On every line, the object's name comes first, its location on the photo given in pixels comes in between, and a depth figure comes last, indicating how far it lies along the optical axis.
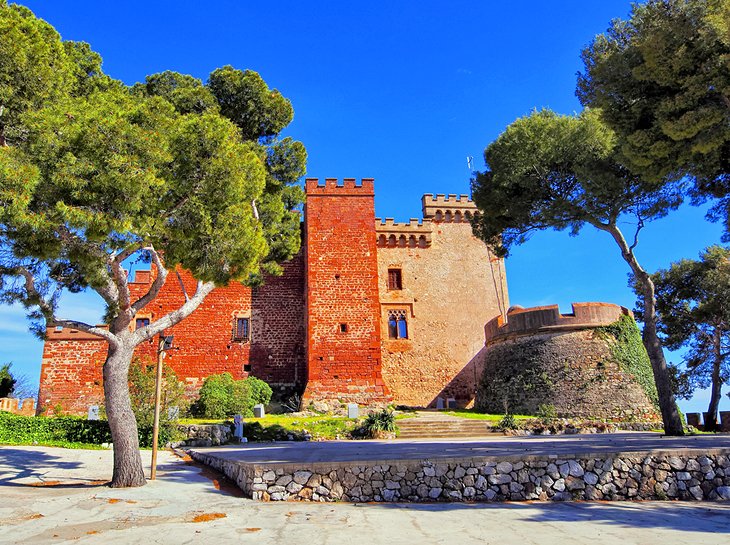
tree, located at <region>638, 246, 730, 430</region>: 21.69
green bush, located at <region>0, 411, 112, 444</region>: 14.74
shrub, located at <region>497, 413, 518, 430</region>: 16.08
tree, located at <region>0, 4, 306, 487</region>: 8.20
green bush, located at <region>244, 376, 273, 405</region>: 20.50
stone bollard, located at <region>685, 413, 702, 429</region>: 20.41
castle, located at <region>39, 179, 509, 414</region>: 21.66
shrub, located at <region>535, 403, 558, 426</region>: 18.06
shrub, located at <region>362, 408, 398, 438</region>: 15.59
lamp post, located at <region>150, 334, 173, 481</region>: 9.29
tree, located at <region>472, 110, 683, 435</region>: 13.59
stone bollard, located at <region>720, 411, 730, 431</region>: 19.06
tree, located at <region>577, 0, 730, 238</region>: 9.17
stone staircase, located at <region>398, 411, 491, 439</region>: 15.80
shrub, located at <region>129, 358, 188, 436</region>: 14.45
